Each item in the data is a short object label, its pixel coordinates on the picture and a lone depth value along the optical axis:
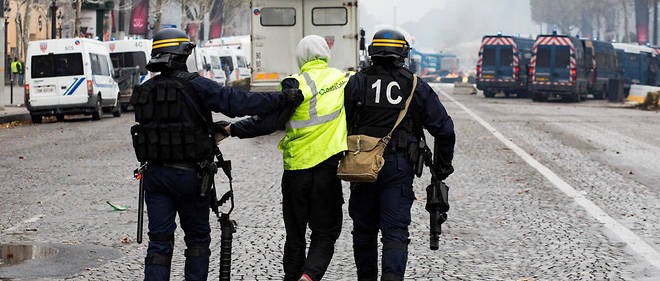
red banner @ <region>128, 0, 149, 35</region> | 58.97
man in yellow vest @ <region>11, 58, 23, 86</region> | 43.58
